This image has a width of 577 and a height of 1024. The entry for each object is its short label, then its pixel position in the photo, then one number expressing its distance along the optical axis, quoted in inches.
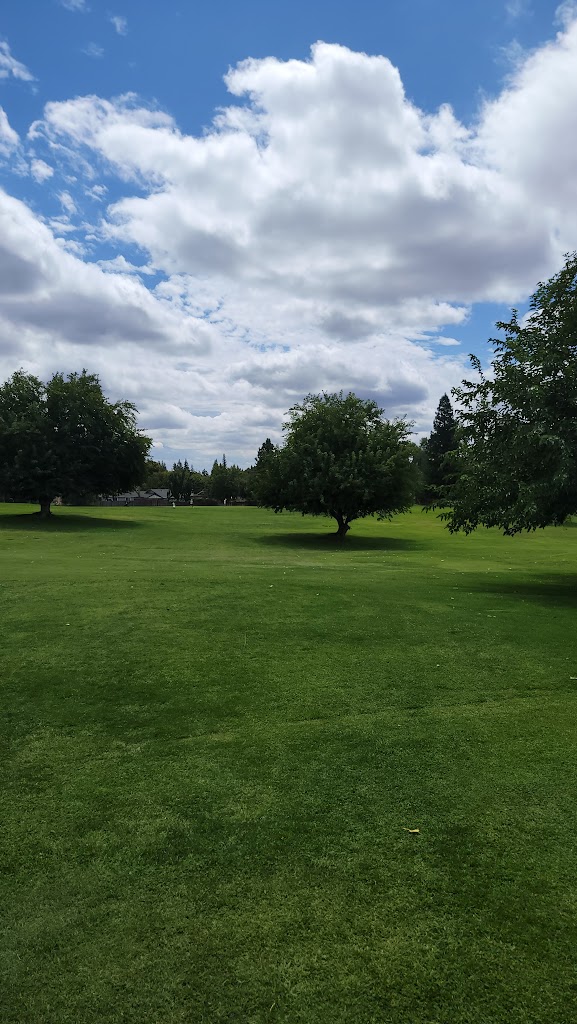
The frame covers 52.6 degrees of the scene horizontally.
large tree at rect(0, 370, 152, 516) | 1600.6
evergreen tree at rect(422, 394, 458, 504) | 3892.7
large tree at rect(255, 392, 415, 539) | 1364.4
